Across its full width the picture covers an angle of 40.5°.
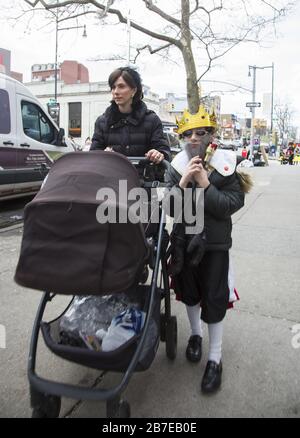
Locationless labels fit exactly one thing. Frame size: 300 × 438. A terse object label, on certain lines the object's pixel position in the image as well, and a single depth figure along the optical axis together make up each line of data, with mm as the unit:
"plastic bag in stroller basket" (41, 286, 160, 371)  1998
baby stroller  1814
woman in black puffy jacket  2848
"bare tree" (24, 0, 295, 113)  11109
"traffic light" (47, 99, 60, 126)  18156
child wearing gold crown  2375
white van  7332
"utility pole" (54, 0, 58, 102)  12239
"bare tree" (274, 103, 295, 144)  69812
